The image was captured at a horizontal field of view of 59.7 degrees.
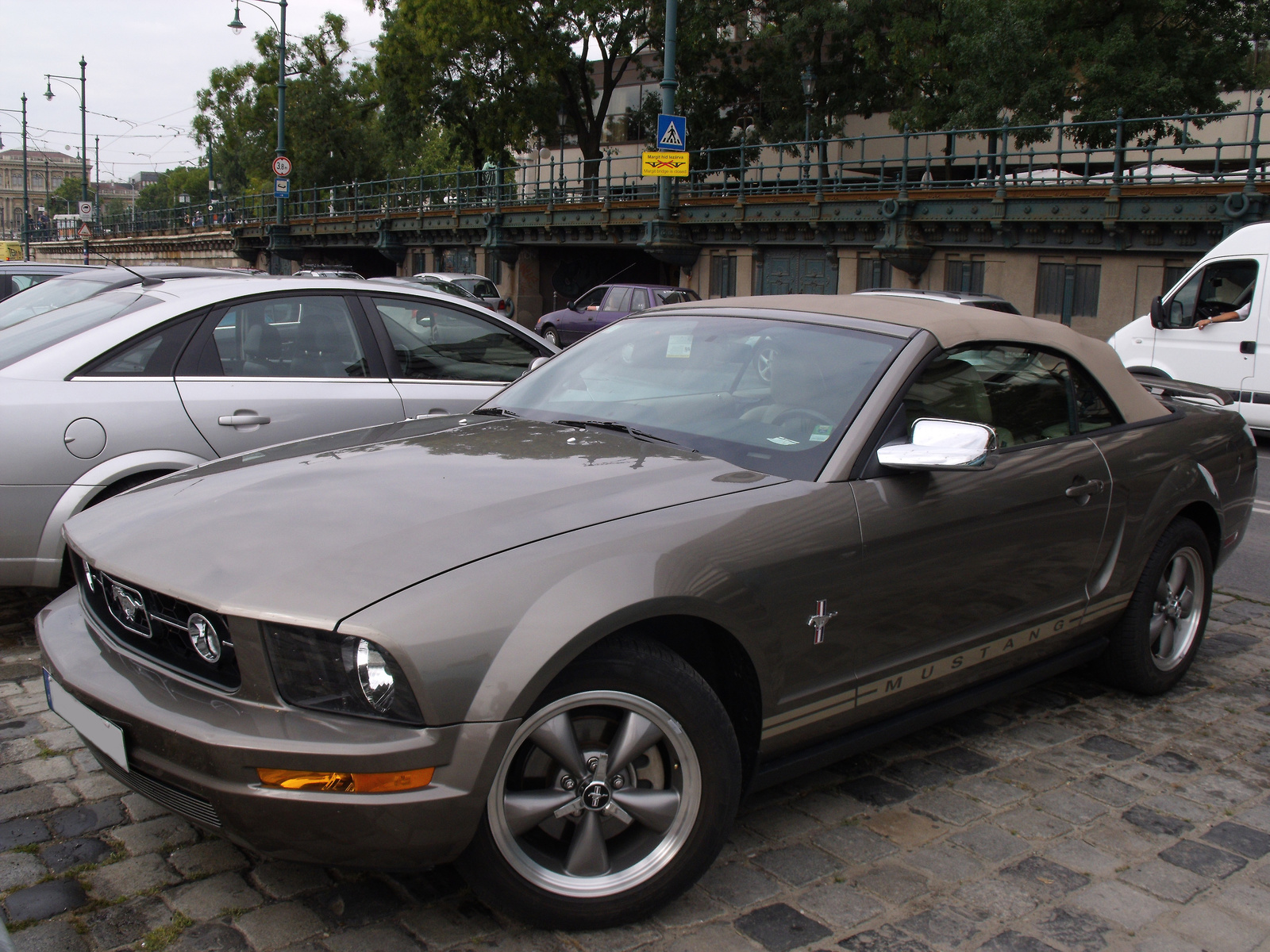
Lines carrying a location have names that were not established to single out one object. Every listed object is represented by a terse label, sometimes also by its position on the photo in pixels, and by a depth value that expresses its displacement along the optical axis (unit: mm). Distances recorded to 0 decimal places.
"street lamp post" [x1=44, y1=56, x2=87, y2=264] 55000
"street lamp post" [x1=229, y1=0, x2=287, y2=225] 40469
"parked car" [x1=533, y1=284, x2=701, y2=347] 23516
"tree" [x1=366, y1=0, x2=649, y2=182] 40344
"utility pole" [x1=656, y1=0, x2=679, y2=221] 22236
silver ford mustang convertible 2291
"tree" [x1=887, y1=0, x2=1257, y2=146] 24016
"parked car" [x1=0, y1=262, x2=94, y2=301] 9391
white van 11703
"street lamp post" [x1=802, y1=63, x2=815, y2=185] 32281
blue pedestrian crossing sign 21906
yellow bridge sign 23406
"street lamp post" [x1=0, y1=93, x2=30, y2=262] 60550
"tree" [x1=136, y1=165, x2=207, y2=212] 108750
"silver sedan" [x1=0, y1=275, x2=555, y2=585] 4426
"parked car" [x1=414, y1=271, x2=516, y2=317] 25997
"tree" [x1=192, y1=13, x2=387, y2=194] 56469
